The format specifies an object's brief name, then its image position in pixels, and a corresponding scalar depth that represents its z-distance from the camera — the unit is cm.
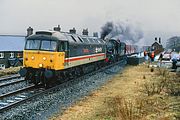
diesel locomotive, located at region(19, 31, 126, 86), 1692
